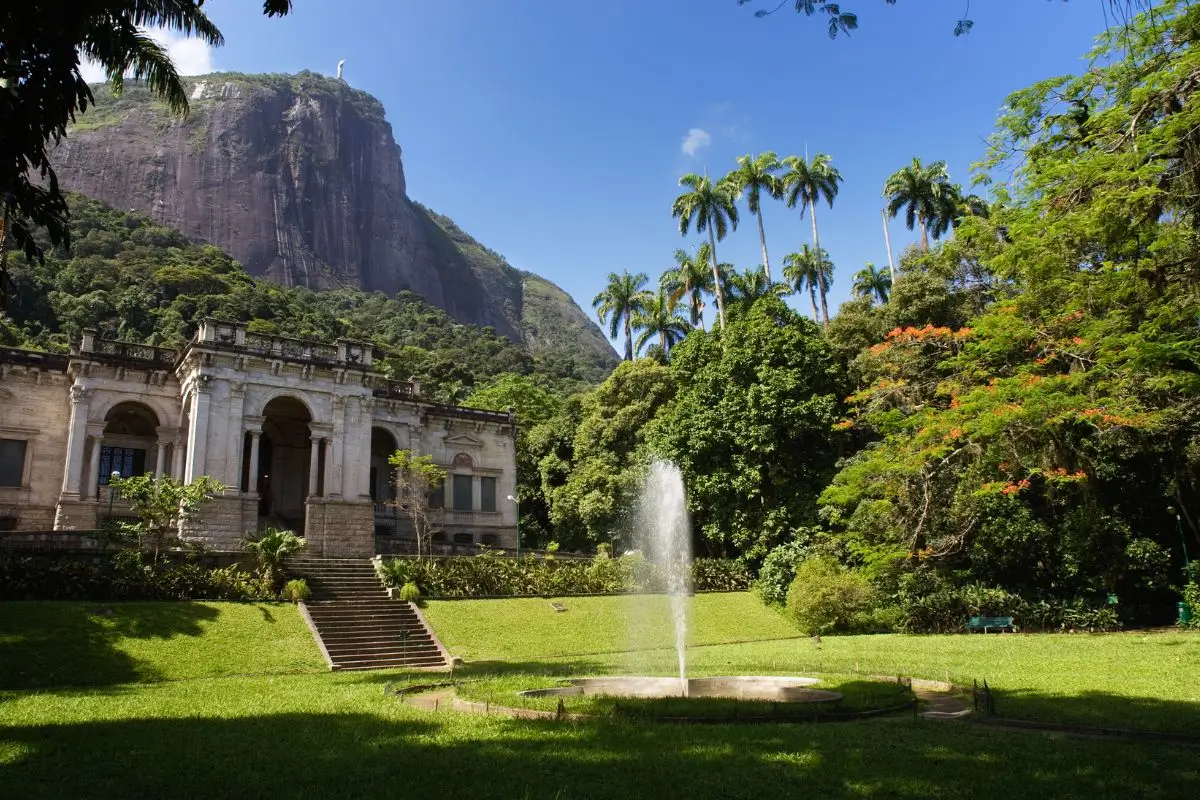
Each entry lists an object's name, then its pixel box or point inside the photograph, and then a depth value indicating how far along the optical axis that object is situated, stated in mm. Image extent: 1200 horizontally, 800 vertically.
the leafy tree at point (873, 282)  47688
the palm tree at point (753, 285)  45922
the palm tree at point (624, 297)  55312
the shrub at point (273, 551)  22234
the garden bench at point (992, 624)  22250
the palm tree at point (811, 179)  46812
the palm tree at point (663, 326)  50656
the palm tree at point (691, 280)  47812
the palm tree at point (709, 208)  45531
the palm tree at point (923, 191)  43375
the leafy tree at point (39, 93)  6145
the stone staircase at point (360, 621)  18555
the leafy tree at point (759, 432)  30750
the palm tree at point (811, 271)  48719
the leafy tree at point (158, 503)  22453
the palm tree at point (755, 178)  45594
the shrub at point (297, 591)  21406
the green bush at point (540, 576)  24609
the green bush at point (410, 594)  22938
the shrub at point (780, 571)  28078
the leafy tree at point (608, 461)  37531
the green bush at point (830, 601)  24438
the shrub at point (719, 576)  30891
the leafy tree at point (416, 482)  30656
